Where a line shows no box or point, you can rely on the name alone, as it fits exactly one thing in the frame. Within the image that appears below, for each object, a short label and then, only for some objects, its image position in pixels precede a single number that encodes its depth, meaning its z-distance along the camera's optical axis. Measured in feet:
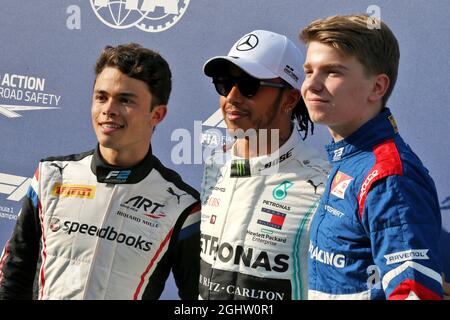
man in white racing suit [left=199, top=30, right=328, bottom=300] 13.78
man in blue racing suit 10.23
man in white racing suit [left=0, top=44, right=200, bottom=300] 14.20
